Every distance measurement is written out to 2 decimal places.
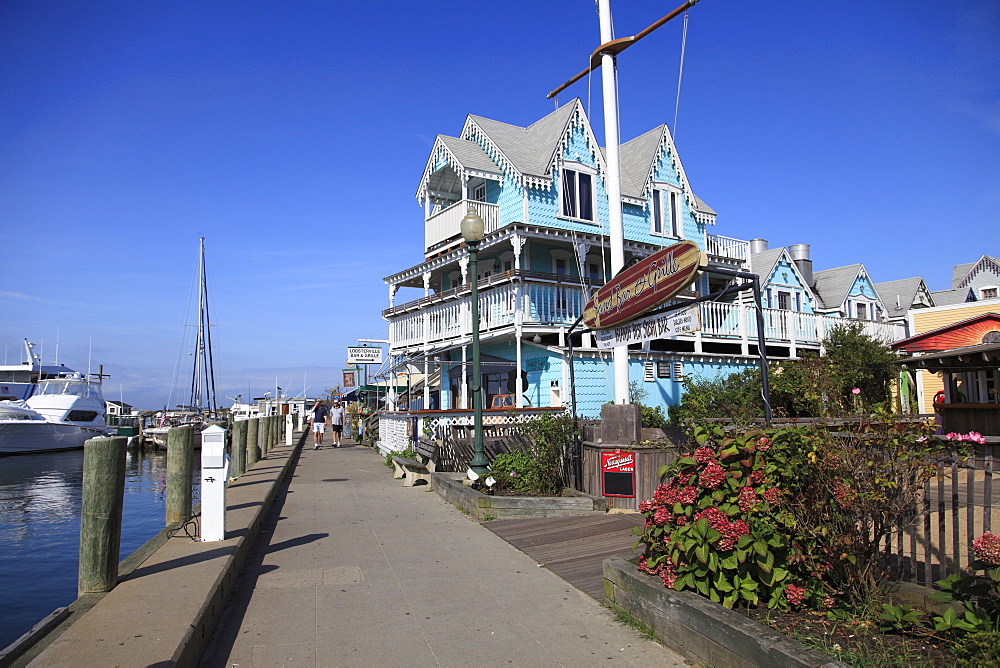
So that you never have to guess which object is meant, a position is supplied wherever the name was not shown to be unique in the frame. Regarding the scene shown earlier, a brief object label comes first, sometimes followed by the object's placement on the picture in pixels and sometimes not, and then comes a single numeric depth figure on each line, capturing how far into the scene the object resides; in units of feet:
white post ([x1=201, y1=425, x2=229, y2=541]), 24.17
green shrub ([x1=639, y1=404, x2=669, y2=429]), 59.31
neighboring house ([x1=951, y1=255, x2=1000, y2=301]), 153.36
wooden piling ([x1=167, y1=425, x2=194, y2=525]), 28.91
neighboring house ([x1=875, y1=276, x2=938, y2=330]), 120.98
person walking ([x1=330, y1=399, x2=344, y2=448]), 100.68
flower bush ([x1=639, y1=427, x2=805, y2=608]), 14.70
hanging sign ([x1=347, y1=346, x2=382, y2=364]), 95.35
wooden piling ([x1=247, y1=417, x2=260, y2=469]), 56.44
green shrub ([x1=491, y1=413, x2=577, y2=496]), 34.45
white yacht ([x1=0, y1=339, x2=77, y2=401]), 173.17
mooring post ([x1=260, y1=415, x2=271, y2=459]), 68.81
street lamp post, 37.09
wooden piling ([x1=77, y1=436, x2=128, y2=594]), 17.92
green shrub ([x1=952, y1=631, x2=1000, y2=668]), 10.61
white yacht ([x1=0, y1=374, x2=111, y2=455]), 140.15
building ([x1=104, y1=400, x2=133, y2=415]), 285.45
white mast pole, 38.93
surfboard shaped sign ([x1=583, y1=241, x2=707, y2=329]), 27.37
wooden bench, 47.01
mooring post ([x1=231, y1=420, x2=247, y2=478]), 46.98
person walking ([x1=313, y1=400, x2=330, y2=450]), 99.50
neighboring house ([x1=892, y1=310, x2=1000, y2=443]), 41.78
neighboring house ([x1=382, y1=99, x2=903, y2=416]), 65.10
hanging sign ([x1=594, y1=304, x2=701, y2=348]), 28.71
